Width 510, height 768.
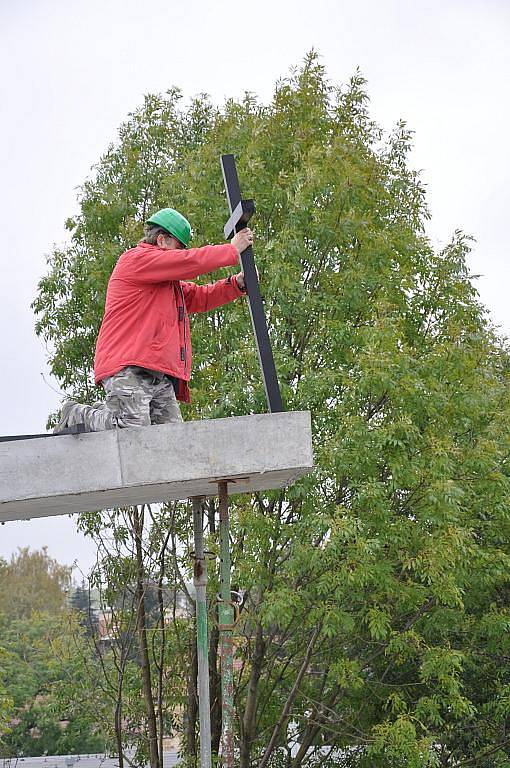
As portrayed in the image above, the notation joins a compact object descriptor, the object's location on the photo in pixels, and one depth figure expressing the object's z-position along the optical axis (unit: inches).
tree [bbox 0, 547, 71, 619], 1925.4
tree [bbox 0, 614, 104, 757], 1127.0
